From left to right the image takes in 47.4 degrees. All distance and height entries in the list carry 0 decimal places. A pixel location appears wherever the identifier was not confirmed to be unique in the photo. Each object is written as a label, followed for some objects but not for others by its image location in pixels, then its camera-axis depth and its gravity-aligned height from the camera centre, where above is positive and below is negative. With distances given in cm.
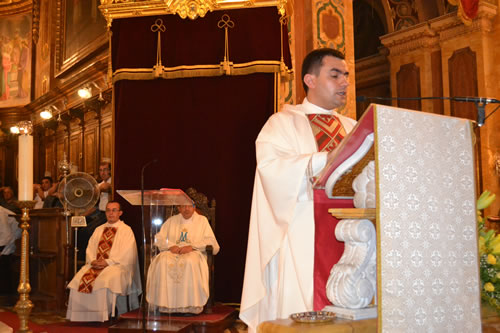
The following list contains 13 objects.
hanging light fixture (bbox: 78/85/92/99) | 1132 +223
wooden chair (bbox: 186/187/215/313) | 680 -4
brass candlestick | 338 -46
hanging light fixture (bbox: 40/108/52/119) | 1314 +207
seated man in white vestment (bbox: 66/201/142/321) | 687 -90
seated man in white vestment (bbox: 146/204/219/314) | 623 -72
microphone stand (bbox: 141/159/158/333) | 489 -65
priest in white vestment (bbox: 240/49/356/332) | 284 +0
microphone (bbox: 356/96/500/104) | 242 +42
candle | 340 +22
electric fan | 787 +16
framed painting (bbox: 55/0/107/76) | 1155 +382
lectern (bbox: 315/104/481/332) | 208 -7
